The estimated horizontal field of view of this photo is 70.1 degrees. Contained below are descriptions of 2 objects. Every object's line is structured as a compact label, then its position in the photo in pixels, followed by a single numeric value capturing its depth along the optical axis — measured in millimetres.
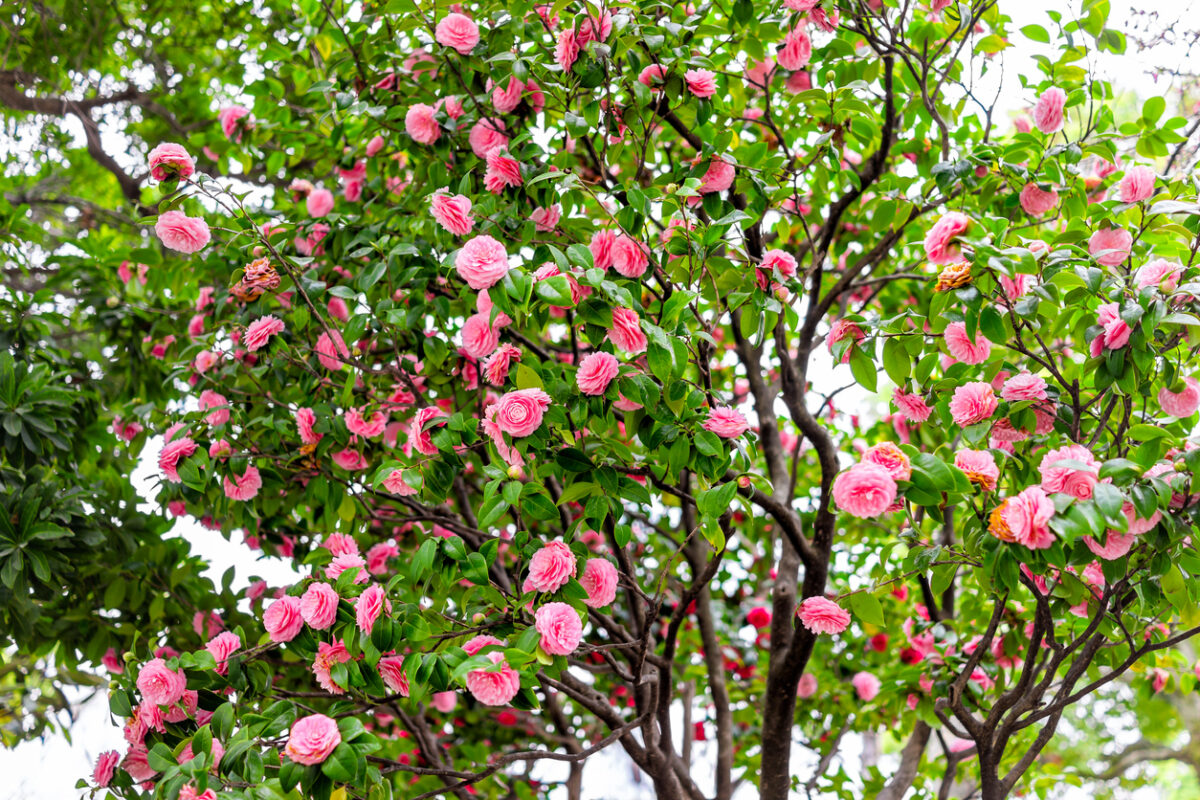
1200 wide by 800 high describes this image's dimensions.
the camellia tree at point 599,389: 1547
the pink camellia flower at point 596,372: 1550
